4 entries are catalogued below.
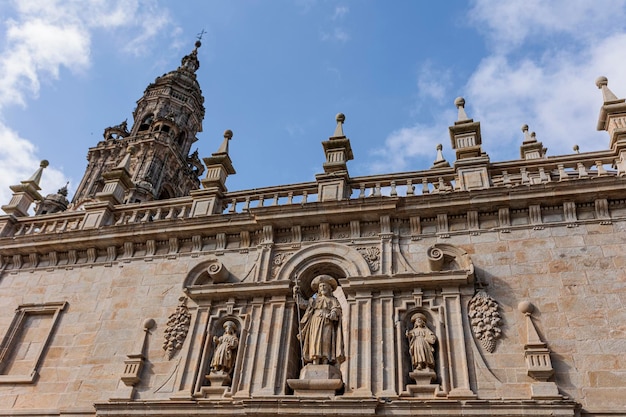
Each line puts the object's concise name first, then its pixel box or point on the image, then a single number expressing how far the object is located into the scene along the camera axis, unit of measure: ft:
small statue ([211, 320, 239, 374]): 34.91
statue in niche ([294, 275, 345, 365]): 33.40
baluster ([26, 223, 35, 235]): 49.67
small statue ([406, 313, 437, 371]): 31.83
